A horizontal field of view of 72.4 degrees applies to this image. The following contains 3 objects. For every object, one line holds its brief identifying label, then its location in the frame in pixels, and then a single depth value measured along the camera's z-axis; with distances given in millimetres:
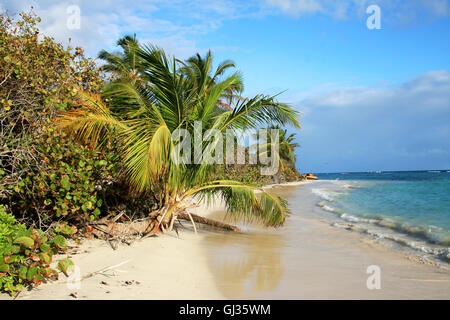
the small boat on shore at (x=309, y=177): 82981
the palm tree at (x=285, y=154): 41062
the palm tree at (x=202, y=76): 7570
